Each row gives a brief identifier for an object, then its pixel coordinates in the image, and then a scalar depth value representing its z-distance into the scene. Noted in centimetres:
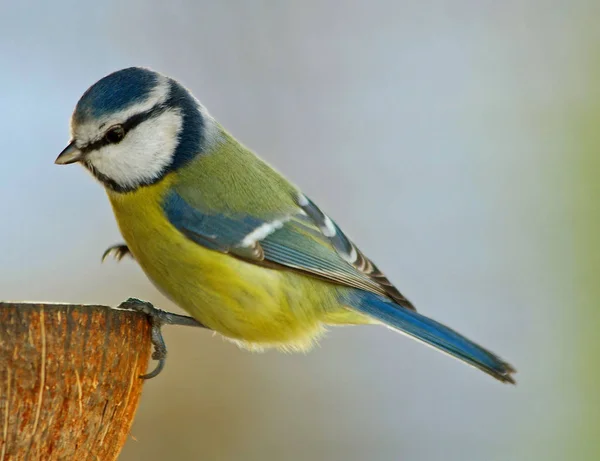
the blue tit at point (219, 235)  240
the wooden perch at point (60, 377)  234
